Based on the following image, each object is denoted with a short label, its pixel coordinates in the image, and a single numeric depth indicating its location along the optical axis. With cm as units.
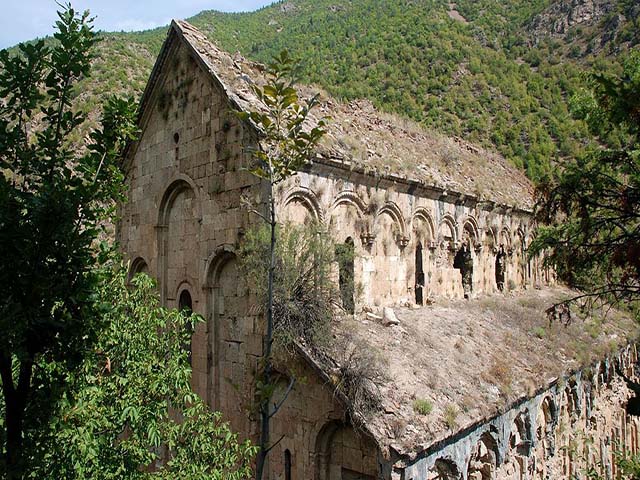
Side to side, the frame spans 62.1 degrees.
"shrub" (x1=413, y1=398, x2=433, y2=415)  680
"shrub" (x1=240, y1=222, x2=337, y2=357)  722
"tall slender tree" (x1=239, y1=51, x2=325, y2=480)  414
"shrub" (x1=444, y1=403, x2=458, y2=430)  687
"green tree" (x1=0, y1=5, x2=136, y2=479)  336
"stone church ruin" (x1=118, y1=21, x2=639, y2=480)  717
